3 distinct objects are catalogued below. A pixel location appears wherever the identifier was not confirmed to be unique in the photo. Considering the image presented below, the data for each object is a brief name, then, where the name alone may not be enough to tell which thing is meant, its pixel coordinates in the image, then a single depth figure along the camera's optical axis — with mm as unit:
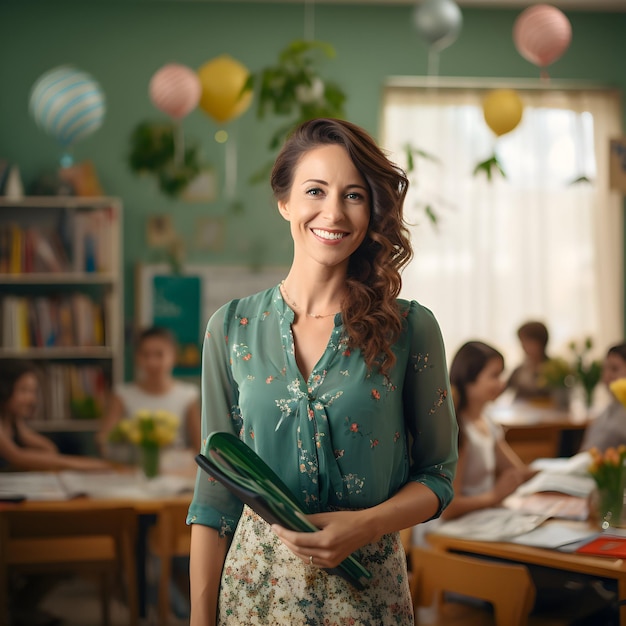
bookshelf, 5711
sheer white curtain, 6520
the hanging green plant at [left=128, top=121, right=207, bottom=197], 6059
